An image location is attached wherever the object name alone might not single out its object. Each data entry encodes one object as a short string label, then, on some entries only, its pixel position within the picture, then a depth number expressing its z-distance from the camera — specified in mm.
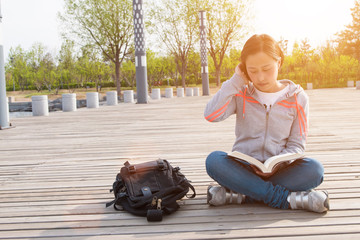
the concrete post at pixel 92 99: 16516
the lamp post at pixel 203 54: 24688
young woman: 2810
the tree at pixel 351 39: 48500
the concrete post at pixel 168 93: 25739
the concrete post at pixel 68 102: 14770
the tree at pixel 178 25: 34719
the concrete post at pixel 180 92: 26850
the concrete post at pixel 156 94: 23703
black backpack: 2717
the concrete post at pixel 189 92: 27548
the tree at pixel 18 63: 50594
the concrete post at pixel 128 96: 20219
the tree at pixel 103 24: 31969
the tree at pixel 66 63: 48997
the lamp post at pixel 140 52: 17391
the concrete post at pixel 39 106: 12930
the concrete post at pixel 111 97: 18562
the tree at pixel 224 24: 34562
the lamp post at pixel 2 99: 8867
